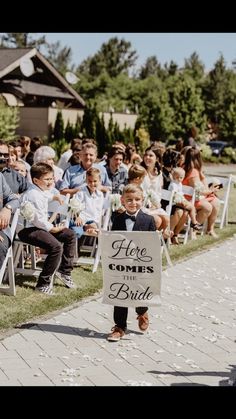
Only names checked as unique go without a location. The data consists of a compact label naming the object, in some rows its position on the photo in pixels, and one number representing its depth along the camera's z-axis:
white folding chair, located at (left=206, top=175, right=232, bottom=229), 21.19
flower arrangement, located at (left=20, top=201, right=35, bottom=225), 11.47
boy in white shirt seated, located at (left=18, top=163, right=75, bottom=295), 11.69
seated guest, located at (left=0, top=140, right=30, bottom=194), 12.42
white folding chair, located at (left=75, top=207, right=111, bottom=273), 13.95
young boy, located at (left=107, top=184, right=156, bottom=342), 9.50
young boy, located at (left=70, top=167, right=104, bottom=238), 13.62
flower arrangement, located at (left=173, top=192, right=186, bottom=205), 16.81
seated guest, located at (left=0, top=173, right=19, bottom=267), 11.13
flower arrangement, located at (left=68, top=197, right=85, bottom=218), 13.07
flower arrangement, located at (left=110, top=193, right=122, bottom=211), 14.15
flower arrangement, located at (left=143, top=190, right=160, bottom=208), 15.01
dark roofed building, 43.80
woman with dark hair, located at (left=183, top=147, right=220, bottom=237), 18.55
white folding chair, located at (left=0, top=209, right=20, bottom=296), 11.31
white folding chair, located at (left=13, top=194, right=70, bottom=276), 12.69
